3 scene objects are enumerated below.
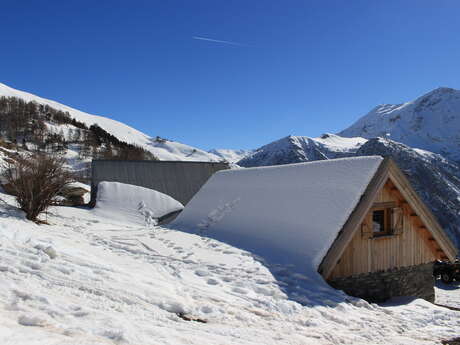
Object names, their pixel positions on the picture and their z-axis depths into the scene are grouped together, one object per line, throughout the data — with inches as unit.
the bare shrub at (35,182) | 376.2
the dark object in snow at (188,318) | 185.8
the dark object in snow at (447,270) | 744.3
